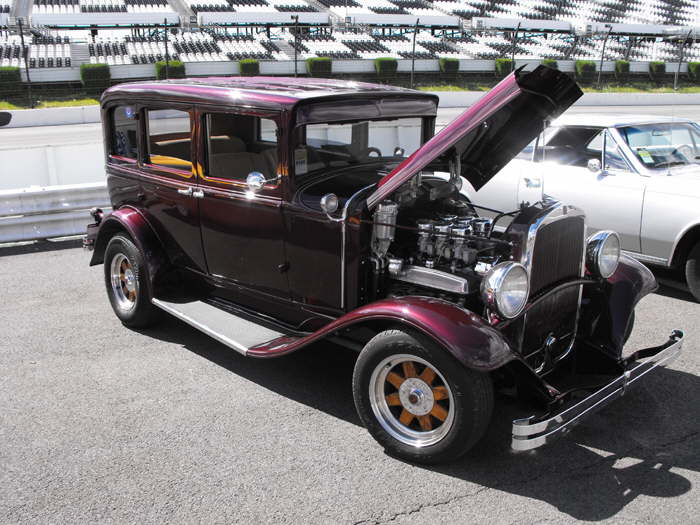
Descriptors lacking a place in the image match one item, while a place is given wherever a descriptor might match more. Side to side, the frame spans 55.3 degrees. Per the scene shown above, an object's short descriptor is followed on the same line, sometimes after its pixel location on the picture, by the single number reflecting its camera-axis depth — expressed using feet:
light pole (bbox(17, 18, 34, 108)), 71.15
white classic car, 19.36
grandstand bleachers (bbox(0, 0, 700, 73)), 91.81
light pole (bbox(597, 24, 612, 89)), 99.21
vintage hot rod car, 10.87
